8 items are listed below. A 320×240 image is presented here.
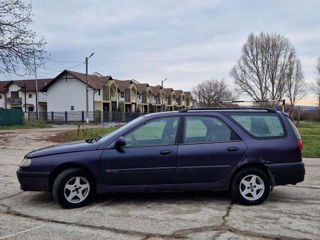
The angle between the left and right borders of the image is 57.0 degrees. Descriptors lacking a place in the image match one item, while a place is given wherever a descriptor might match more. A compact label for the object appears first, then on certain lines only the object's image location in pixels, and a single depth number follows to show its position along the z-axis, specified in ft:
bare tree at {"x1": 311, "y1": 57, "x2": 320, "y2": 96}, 168.65
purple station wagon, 14.92
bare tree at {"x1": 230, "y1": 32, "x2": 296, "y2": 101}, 155.74
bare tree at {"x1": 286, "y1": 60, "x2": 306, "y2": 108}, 159.02
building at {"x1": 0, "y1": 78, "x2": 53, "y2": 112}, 178.91
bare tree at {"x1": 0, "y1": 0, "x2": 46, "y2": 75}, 50.49
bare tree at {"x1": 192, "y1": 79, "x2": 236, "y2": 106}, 251.21
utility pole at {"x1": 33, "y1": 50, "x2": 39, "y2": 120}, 50.86
